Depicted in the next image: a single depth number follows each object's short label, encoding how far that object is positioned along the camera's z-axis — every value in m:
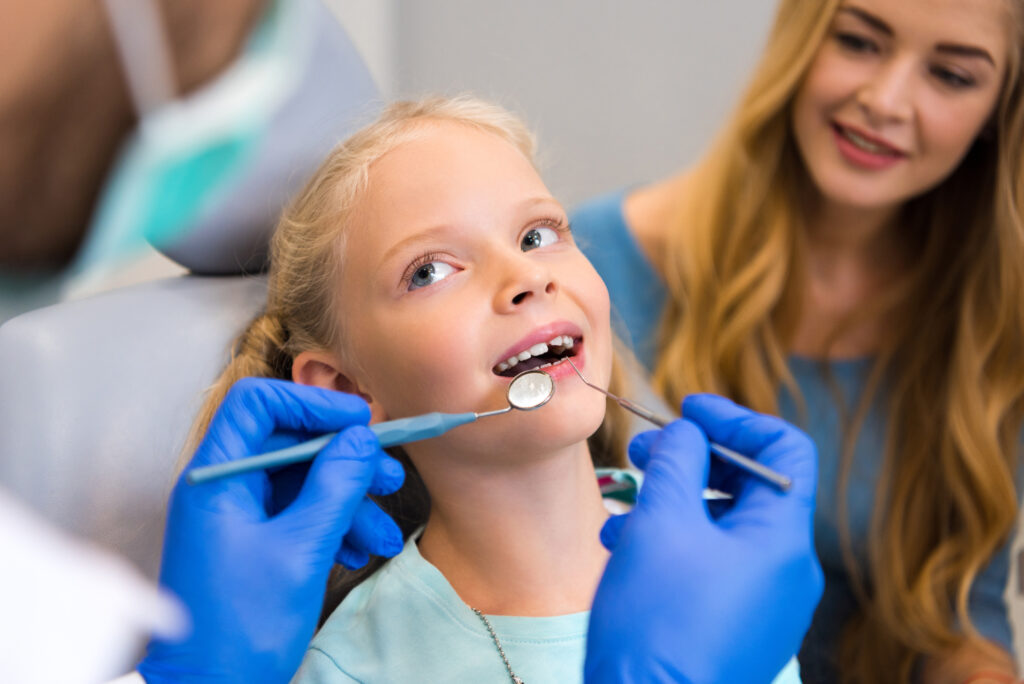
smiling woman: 1.37
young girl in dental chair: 0.91
